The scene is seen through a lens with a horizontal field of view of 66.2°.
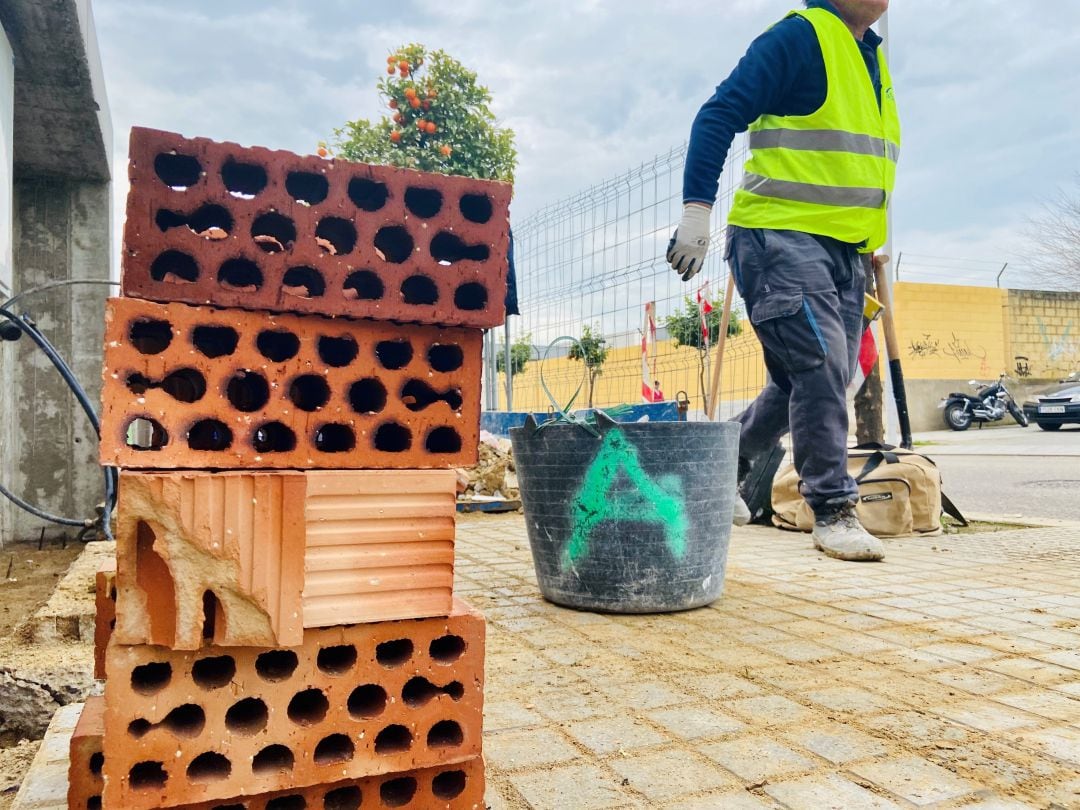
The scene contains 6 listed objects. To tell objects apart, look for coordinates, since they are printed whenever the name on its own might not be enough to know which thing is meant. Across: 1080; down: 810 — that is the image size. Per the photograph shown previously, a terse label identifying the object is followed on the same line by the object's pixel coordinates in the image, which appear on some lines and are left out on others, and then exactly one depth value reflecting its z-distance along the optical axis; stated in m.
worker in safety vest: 3.47
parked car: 17.28
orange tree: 8.31
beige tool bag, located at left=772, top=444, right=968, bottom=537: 4.57
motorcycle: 19.64
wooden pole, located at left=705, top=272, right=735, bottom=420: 4.34
